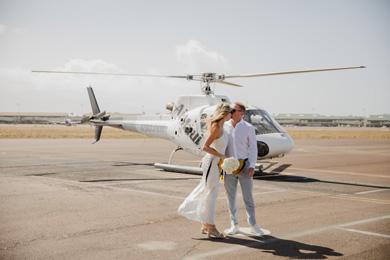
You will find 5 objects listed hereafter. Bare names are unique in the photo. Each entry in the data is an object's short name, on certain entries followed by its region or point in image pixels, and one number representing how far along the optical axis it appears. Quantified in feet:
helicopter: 42.67
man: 21.59
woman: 20.81
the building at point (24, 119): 572.67
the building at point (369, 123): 608.19
